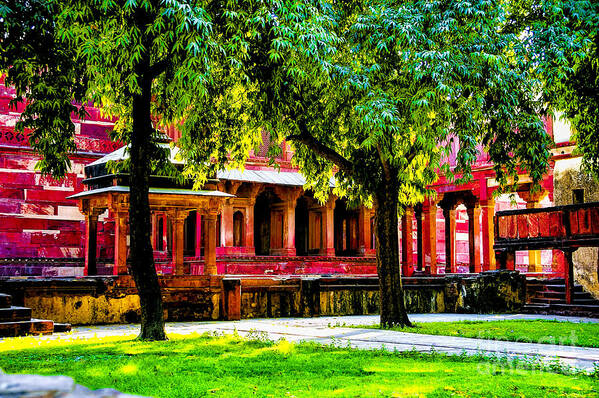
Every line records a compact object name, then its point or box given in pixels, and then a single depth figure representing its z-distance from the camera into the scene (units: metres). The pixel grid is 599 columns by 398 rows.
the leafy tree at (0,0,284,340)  9.43
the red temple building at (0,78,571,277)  17.59
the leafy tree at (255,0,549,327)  11.67
